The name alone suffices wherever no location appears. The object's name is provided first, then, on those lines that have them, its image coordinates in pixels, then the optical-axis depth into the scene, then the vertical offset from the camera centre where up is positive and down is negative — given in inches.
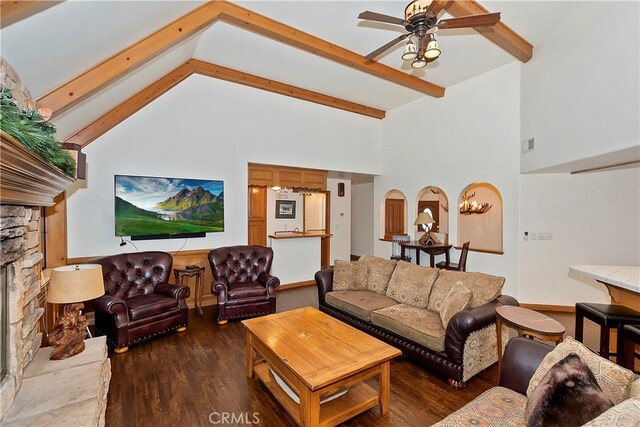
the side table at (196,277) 169.2 -39.4
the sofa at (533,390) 42.8 -34.7
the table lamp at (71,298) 84.8 -25.0
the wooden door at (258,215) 273.0 -2.2
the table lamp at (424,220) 220.4 -6.0
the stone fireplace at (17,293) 68.9 -21.9
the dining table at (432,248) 206.7 -25.6
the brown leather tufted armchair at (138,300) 127.1 -41.6
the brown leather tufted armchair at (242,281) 161.3 -41.1
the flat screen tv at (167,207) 164.2 +3.6
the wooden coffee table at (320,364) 78.1 -42.9
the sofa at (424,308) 102.4 -42.4
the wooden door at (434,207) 349.8 +6.8
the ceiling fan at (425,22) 101.1 +68.3
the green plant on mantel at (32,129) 56.2 +17.7
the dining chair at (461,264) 192.2 -35.8
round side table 83.9 -33.6
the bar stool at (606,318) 95.5 -35.6
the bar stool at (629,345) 83.8 -41.6
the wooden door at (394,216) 352.5 -4.1
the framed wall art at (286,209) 281.6 +3.6
